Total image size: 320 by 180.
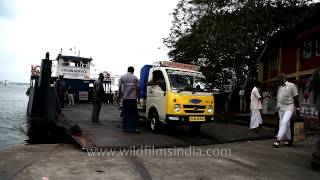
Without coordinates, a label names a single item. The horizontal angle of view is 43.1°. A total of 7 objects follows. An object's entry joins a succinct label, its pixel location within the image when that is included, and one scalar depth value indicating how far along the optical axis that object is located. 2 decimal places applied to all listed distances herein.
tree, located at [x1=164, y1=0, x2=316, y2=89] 24.38
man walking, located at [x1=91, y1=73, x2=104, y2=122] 13.80
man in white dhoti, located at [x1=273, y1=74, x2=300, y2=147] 9.88
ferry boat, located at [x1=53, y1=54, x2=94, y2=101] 27.23
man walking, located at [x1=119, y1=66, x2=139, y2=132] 11.39
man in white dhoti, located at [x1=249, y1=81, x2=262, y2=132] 13.39
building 21.08
